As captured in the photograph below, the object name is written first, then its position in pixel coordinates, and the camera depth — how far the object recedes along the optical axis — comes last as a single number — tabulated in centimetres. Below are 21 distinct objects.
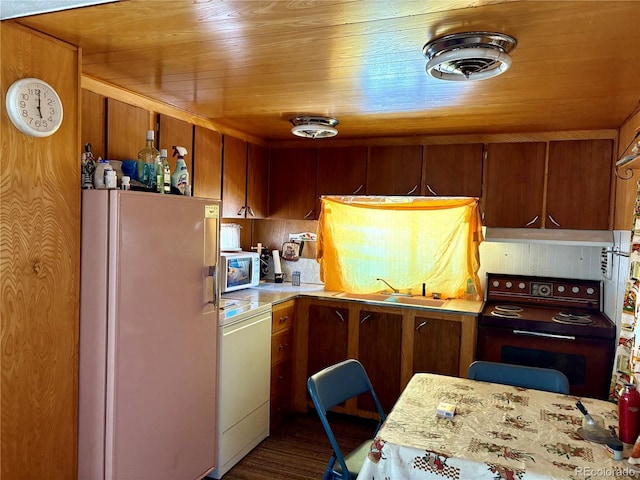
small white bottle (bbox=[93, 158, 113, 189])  208
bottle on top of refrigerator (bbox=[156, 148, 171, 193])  233
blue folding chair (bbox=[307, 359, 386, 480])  194
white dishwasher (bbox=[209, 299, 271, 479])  271
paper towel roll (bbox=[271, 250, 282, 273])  412
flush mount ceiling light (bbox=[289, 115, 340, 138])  309
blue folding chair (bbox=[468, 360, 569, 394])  223
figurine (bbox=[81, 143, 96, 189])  205
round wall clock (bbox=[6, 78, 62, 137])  171
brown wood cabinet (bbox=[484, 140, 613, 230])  316
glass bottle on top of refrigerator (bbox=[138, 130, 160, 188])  235
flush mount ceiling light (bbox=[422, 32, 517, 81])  168
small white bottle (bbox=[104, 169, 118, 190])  206
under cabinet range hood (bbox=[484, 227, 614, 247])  318
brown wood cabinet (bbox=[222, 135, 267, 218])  349
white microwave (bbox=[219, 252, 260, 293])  336
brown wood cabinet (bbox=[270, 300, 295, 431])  329
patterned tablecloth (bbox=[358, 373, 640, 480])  141
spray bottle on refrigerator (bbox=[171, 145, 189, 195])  251
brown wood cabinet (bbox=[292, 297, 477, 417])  321
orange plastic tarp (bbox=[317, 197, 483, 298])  360
